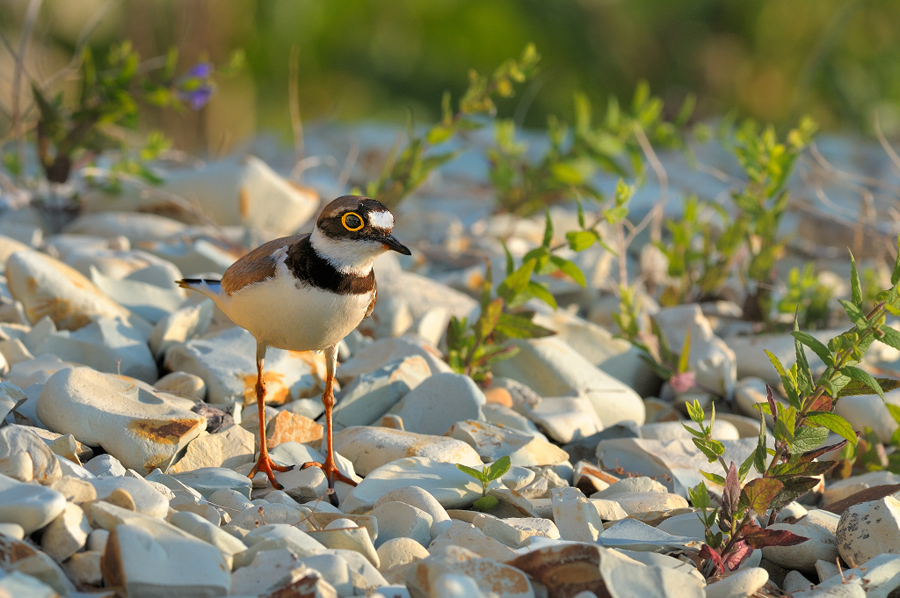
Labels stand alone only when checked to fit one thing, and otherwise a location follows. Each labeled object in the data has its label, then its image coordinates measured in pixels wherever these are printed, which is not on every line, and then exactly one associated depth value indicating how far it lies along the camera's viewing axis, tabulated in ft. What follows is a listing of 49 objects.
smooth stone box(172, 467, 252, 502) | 17.46
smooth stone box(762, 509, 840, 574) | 17.12
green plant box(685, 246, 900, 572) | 15.02
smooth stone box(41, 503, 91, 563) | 13.17
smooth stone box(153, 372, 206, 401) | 21.52
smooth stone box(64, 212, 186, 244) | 33.12
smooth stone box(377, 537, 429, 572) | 15.25
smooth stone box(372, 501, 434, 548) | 16.29
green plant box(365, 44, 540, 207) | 28.89
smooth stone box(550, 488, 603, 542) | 16.63
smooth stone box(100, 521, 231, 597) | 12.51
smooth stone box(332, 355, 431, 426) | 22.63
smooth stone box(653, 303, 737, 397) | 26.73
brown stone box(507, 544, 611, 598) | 13.98
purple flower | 33.14
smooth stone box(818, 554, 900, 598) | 15.23
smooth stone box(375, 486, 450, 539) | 16.62
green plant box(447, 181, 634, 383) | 24.11
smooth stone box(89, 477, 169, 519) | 14.25
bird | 18.08
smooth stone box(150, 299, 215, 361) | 23.91
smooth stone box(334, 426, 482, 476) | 19.48
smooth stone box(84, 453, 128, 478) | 16.88
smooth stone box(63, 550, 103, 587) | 13.00
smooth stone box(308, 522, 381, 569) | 14.88
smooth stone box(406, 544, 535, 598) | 13.46
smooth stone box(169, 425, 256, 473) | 18.85
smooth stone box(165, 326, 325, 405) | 22.16
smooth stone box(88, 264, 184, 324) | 26.32
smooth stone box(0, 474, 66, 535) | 12.88
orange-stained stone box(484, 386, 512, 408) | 24.32
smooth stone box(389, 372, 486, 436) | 21.91
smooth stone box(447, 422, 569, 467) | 20.34
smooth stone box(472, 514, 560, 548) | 16.35
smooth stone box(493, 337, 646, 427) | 25.16
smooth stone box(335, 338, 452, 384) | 24.22
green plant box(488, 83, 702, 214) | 34.40
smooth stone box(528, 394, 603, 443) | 22.72
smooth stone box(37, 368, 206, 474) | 17.99
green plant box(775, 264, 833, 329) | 29.14
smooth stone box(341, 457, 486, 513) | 17.79
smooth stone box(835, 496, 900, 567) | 16.53
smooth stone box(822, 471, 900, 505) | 20.97
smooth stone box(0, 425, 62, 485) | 14.49
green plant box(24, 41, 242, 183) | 32.99
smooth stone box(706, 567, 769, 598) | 14.33
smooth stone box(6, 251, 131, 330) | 23.81
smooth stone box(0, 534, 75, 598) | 12.21
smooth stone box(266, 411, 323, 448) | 20.95
